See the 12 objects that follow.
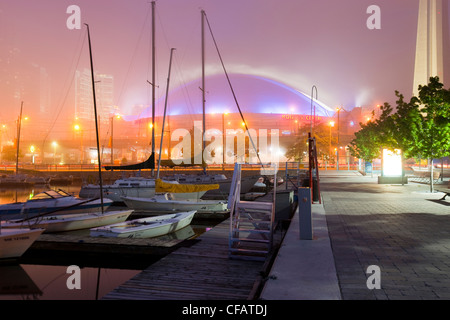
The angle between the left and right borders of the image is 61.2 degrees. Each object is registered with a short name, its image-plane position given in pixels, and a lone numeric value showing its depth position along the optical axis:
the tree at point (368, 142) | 46.06
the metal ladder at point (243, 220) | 10.18
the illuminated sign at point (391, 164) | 35.44
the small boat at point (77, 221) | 18.97
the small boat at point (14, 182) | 55.19
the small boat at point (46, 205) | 22.05
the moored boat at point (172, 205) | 24.73
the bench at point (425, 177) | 37.24
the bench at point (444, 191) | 19.99
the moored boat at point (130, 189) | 31.44
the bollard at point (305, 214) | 10.48
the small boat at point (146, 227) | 15.50
